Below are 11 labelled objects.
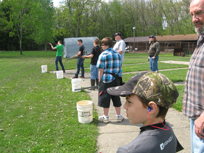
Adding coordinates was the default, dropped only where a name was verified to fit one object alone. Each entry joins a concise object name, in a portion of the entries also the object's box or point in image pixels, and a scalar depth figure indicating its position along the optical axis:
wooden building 39.55
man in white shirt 7.03
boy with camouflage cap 1.41
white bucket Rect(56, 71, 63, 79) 10.78
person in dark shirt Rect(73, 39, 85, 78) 10.26
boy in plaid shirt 4.59
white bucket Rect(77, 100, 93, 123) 4.57
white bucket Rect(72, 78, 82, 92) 7.59
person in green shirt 12.10
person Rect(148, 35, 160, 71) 9.54
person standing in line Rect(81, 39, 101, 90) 8.00
